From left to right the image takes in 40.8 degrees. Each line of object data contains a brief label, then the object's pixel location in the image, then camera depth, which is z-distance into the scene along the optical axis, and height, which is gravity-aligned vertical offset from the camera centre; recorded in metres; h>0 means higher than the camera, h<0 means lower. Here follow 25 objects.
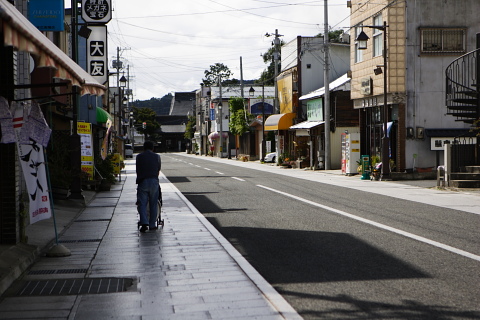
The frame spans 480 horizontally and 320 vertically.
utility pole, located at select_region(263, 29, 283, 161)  54.99 +4.13
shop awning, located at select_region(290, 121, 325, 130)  42.72 +1.30
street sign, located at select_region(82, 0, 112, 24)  24.95 +5.22
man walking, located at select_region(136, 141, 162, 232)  12.49 -0.80
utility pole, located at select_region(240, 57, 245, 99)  68.29 +7.54
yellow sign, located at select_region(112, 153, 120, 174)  29.71 -0.81
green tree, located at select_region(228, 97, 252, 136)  68.02 +2.91
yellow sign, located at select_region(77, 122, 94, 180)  22.77 +0.01
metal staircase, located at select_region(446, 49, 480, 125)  24.46 +1.60
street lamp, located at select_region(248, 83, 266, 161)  58.71 +0.63
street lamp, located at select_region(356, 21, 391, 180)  29.43 +0.55
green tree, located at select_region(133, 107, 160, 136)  121.38 +4.71
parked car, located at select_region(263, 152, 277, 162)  59.02 -1.23
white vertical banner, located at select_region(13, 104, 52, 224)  9.00 -0.37
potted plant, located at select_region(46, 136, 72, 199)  18.53 -0.70
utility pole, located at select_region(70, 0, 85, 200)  18.77 -0.46
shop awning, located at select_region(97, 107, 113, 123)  32.72 +1.49
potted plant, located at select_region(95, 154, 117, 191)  25.95 -1.00
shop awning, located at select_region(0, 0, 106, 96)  5.96 +1.03
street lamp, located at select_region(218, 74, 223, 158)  81.78 +3.71
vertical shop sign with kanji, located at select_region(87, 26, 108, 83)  25.89 +3.80
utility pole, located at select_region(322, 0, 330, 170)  38.69 +3.24
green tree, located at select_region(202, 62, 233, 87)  115.19 +12.87
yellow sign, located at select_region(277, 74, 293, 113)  52.02 +4.20
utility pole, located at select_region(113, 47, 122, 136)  66.74 +8.86
